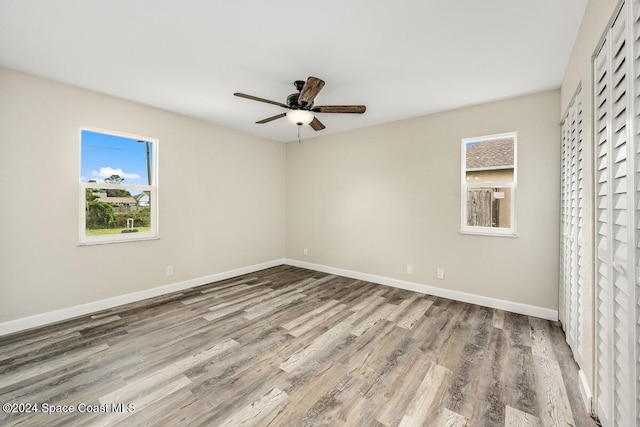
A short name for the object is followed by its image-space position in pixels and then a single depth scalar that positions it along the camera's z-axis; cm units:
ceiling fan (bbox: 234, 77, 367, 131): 267
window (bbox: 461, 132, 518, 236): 329
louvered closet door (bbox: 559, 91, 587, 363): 200
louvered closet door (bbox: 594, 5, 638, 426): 104
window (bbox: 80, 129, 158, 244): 315
